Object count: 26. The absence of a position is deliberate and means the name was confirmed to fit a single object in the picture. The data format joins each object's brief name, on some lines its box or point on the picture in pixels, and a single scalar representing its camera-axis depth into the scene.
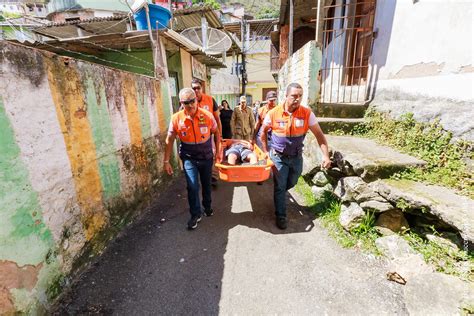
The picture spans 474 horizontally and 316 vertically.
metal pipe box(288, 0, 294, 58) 6.62
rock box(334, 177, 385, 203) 2.92
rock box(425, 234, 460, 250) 2.21
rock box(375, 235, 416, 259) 2.52
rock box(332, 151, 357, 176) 3.25
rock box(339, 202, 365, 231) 2.99
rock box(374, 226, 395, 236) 2.79
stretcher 3.28
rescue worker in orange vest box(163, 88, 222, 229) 3.07
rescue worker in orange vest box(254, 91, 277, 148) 5.01
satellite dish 7.97
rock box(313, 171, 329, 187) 3.97
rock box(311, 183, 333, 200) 3.90
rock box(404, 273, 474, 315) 1.92
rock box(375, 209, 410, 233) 2.75
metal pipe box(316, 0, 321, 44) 4.68
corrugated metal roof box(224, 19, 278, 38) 14.47
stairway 4.47
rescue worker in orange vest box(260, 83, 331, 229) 3.07
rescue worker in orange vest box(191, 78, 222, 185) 4.41
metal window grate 5.30
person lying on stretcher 3.88
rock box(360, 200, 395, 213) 2.75
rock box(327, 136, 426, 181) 2.90
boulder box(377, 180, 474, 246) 2.00
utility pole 13.46
